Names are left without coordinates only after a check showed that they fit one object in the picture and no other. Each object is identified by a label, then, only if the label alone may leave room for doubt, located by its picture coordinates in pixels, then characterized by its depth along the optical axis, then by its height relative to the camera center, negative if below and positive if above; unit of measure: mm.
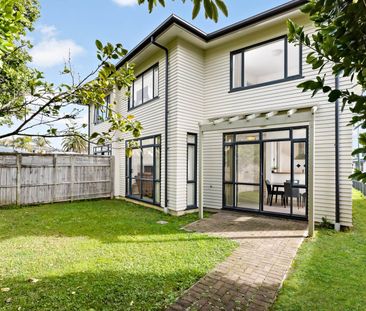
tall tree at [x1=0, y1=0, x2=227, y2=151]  2027 +531
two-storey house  6676 +1008
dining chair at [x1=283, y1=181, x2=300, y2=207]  7281 -1056
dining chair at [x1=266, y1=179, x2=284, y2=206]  8406 -1204
